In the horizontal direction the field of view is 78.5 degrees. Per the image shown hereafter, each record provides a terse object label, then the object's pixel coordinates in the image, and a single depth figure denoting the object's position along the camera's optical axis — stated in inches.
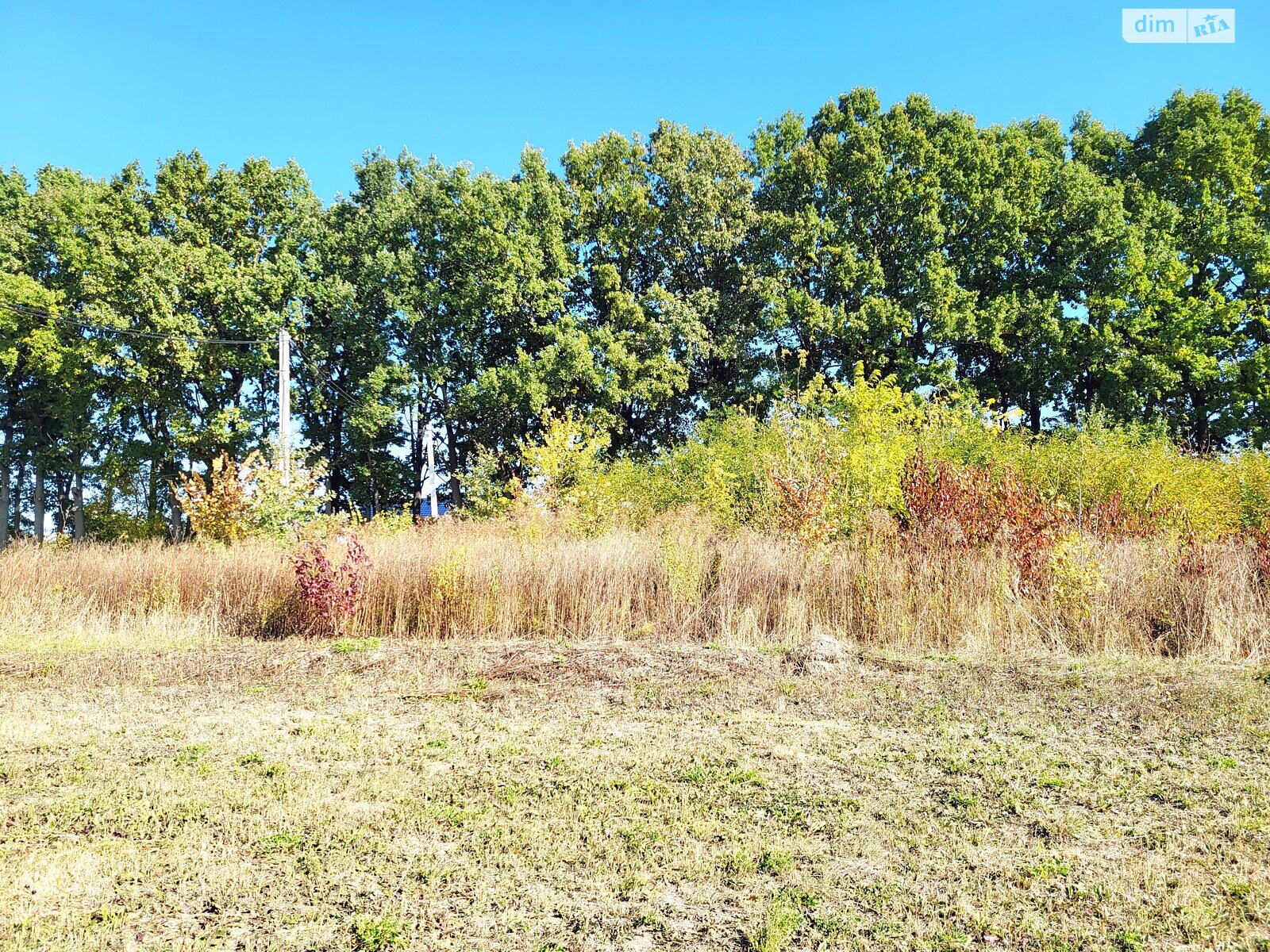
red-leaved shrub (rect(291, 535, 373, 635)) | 305.0
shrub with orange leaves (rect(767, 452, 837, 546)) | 334.0
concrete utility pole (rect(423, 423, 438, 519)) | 943.5
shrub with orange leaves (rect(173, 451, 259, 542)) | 459.5
